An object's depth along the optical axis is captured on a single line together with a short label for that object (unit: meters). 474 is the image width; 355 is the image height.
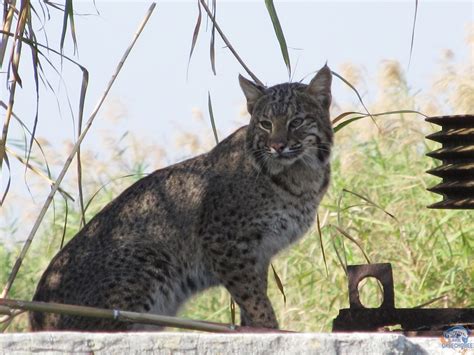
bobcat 9.44
